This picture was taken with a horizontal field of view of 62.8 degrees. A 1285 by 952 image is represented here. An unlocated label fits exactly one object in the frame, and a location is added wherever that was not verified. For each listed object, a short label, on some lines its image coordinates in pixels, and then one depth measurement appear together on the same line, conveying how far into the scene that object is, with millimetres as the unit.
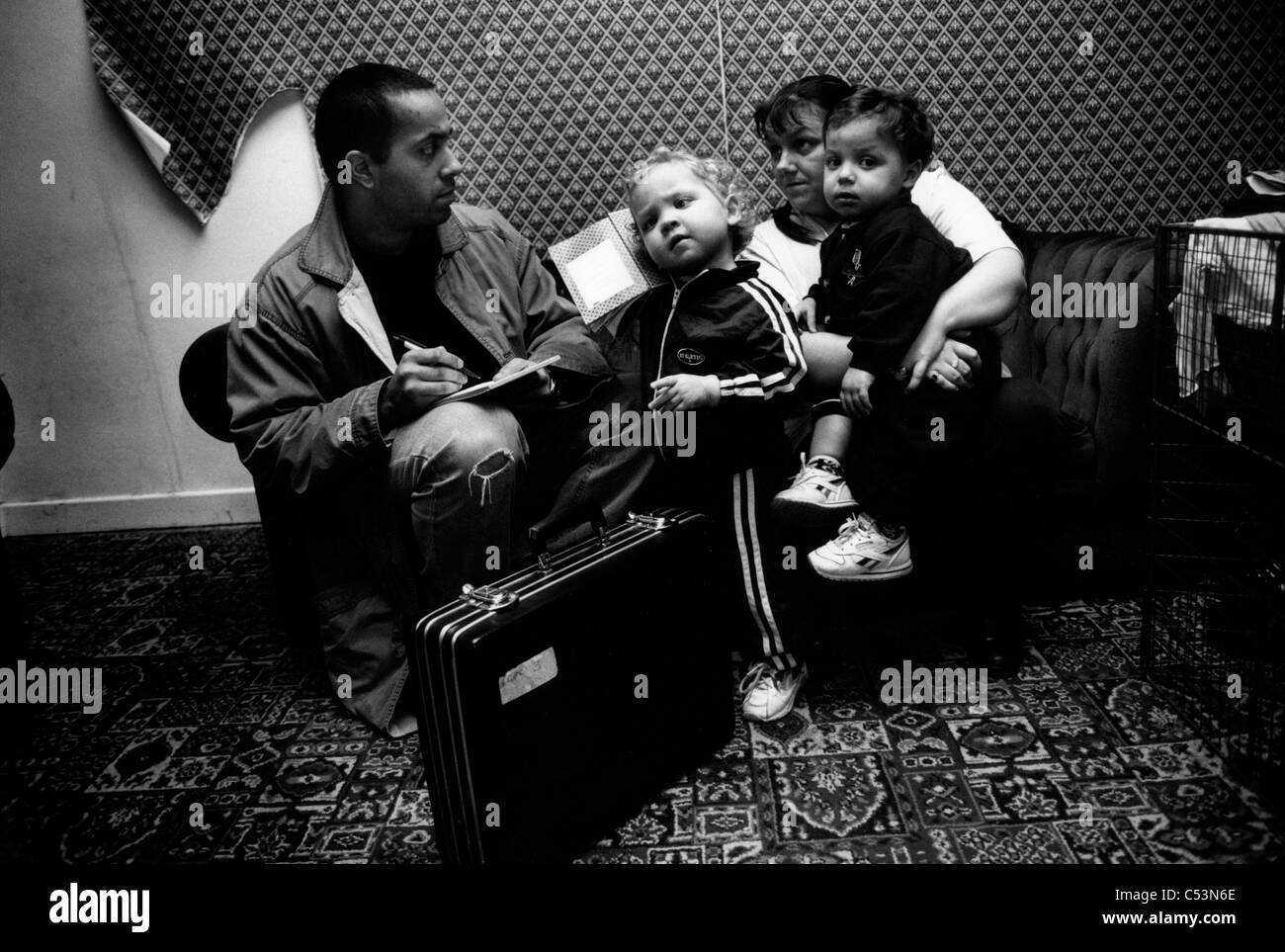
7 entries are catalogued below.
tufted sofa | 2281
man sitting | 1917
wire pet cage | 1758
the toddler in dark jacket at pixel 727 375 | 1966
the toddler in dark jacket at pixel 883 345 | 1963
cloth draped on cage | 1867
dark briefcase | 1475
